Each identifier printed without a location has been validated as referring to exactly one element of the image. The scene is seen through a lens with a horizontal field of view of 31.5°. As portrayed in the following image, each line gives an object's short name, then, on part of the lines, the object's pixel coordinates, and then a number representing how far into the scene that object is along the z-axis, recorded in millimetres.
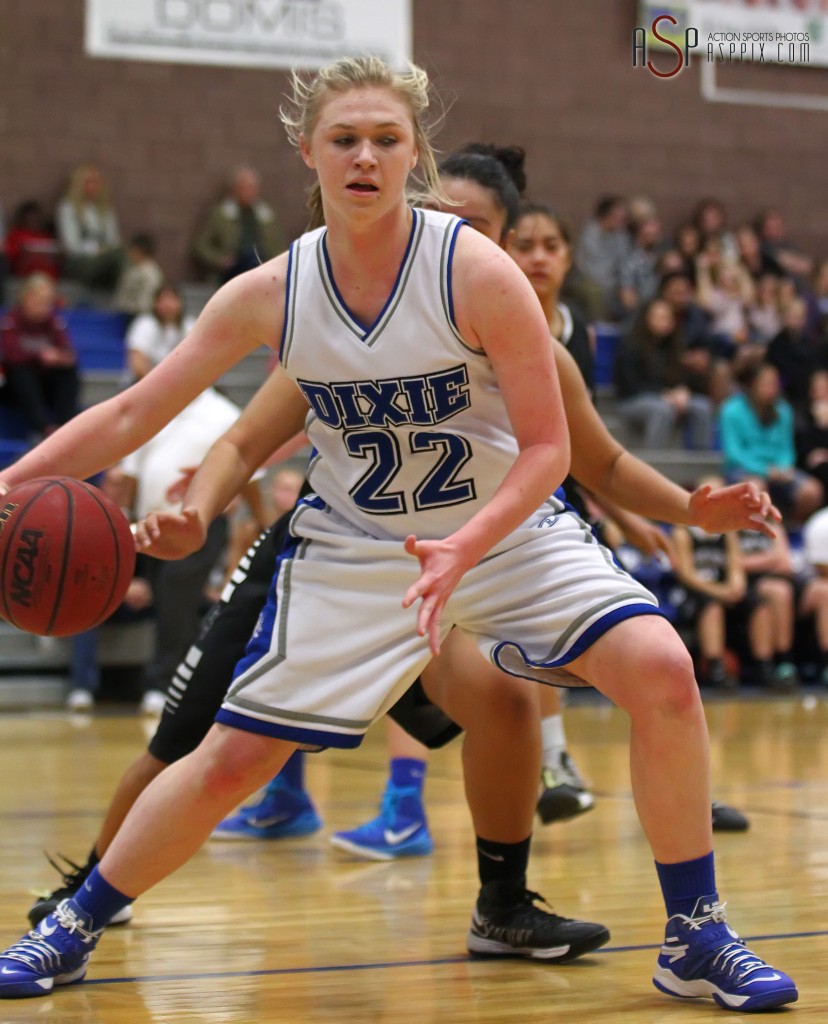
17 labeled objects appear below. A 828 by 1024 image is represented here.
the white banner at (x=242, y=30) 11594
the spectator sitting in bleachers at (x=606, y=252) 12883
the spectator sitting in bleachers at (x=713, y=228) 13492
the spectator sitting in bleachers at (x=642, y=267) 12719
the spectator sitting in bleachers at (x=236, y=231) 12234
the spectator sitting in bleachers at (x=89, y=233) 11445
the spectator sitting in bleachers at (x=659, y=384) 11188
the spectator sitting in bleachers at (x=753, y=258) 13633
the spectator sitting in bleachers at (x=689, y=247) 12934
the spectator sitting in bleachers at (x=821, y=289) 13266
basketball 2494
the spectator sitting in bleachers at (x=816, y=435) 10688
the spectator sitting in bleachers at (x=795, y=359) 11938
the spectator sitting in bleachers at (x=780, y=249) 13742
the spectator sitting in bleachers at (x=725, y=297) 12453
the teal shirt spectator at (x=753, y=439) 10508
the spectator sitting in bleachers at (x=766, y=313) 12898
